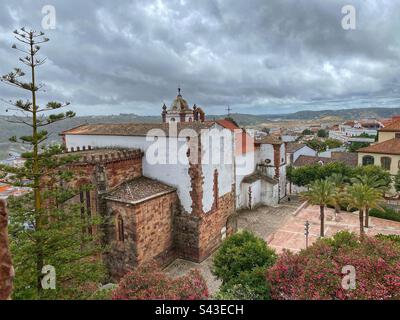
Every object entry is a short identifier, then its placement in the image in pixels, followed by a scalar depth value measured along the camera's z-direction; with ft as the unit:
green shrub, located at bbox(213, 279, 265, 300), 37.20
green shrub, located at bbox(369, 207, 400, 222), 93.76
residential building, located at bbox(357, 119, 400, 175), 121.39
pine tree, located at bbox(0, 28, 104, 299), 38.33
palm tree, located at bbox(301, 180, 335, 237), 80.69
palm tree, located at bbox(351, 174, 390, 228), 87.76
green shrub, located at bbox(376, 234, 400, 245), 58.55
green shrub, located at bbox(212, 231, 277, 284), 48.57
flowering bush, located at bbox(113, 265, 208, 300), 29.04
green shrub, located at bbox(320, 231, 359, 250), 43.54
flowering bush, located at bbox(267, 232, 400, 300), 30.17
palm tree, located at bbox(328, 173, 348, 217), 86.50
